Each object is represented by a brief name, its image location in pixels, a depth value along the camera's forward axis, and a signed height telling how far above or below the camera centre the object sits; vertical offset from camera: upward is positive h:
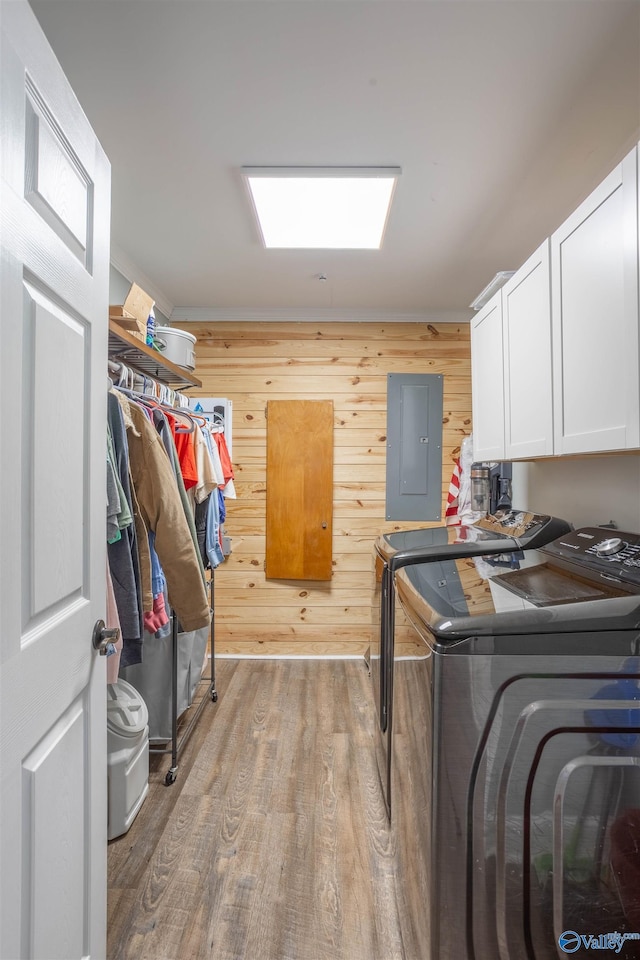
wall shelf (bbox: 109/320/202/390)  1.82 +0.53
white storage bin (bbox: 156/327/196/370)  2.52 +0.70
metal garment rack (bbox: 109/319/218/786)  1.86 +0.52
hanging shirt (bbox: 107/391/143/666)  1.58 -0.22
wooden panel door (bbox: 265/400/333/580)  3.60 +0.04
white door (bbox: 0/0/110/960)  0.76 -0.03
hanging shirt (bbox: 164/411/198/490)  2.27 +0.16
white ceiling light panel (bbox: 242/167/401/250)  1.93 +1.16
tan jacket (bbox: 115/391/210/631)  1.79 -0.02
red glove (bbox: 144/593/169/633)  1.75 -0.43
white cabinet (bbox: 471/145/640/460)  1.21 +0.44
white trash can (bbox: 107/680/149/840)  1.85 -0.96
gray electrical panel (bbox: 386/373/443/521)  3.63 +0.28
